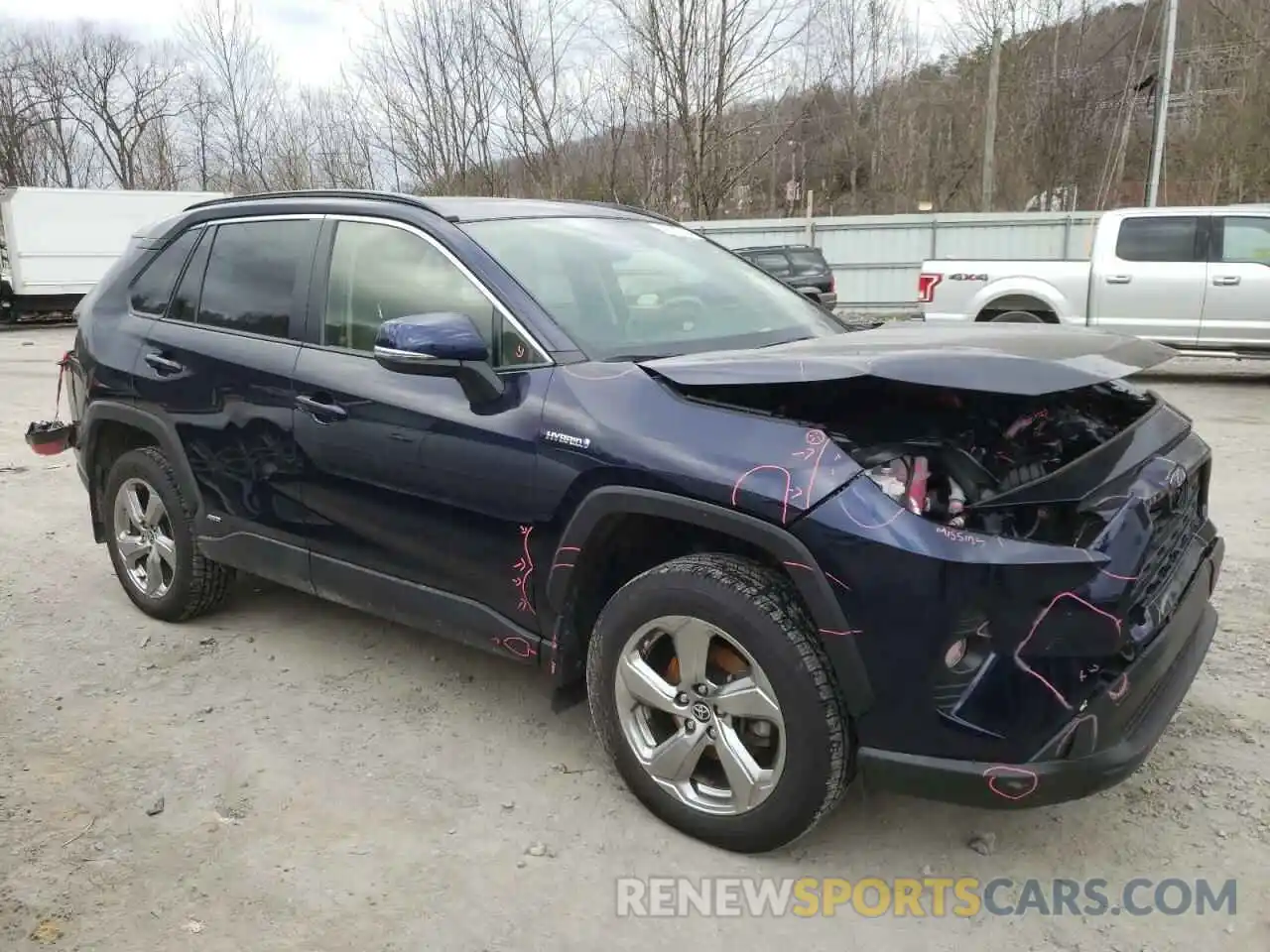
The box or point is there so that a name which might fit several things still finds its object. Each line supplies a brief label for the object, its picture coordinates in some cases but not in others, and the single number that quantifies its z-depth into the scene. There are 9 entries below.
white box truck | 21.70
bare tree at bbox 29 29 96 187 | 42.34
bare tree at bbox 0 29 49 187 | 40.88
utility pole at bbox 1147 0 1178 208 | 19.75
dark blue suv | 2.31
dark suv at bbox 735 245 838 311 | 16.11
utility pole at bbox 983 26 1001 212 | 25.36
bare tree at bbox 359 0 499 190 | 25.30
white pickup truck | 10.48
